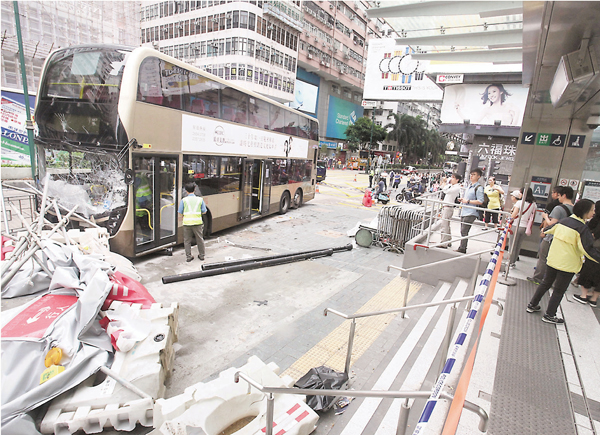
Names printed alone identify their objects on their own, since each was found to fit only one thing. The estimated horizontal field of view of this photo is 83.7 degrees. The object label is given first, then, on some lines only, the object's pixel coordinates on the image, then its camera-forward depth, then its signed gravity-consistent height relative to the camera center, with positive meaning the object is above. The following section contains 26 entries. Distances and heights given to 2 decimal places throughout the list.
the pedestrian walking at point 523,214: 6.42 -0.83
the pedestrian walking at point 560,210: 5.05 -0.55
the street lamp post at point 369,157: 51.81 -0.05
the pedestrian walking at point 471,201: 7.14 -0.74
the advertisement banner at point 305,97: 50.97 +8.48
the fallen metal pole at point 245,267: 6.62 -2.62
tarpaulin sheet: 2.91 -2.02
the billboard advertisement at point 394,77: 23.03 +5.81
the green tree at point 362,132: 56.75 +4.10
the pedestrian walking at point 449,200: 7.42 -0.78
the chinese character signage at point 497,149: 20.64 +1.13
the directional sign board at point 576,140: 7.45 +0.75
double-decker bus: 6.50 +0.01
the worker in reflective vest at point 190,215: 7.57 -1.63
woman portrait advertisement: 17.56 +3.29
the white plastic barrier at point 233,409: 2.85 -2.31
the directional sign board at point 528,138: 7.92 +0.75
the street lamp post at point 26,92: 7.86 +1.01
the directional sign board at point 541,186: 7.84 -0.34
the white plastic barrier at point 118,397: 3.00 -2.42
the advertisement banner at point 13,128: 16.55 -0.05
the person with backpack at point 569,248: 4.12 -0.90
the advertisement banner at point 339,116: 60.84 +7.23
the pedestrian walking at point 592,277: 5.07 -1.53
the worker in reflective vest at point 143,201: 7.03 -1.32
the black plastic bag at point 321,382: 3.39 -2.43
